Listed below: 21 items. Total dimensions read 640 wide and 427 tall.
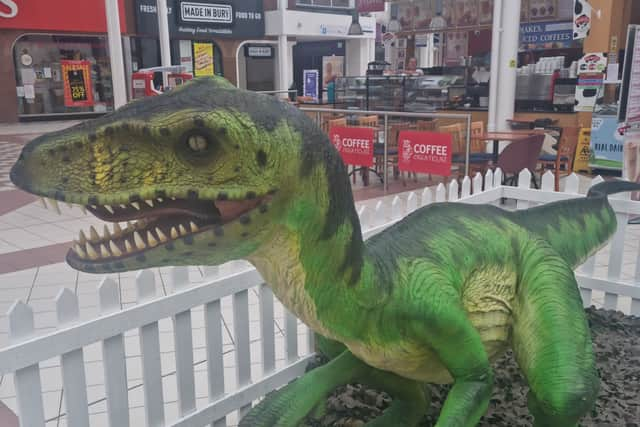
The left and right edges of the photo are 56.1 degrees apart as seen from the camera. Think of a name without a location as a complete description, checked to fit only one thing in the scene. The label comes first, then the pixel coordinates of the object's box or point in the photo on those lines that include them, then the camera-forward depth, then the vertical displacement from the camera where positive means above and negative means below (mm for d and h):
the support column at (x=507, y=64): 9078 +135
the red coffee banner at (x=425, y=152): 7633 -1003
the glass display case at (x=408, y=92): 12078 -367
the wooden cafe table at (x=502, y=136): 8047 -848
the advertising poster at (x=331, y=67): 27438 +347
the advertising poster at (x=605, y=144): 9453 -1118
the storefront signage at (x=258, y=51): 25312 +1012
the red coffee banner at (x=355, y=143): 8633 -978
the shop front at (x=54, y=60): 18047 +544
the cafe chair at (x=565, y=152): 8531 -1131
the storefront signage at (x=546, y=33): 14559 +979
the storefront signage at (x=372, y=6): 16297 +1829
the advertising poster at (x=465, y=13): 14547 +1455
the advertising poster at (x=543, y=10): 13523 +1393
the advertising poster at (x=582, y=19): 10273 +898
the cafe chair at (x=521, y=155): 7375 -994
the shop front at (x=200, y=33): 20703 +1542
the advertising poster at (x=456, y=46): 17266 +767
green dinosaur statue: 1240 -498
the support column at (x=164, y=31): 14516 +1082
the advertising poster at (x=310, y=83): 23594 -309
